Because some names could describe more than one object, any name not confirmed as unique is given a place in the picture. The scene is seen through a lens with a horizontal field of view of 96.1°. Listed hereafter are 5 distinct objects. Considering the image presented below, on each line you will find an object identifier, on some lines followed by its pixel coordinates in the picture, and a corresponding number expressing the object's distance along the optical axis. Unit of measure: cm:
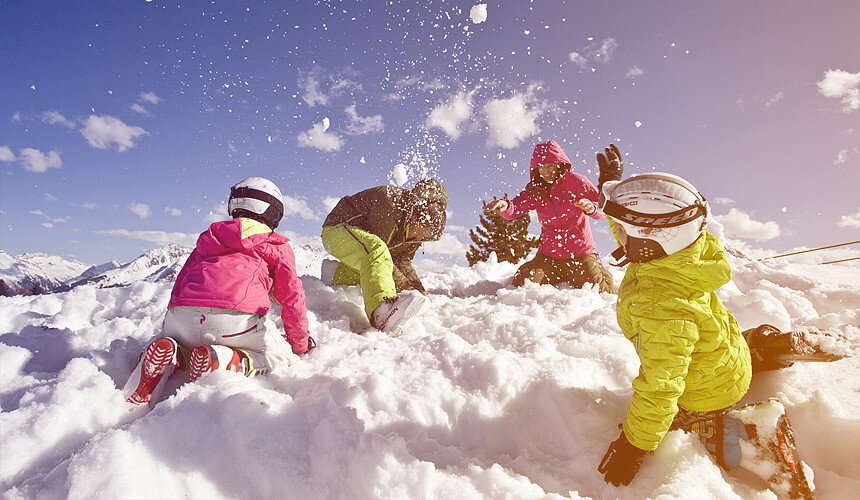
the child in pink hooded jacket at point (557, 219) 500
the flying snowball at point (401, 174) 470
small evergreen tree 2080
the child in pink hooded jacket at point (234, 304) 210
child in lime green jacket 155
